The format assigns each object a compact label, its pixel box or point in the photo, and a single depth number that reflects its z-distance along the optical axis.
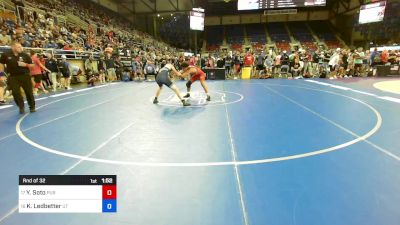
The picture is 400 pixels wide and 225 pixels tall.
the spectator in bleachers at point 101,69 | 14.39
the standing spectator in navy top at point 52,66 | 10.90
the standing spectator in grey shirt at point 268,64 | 16.23
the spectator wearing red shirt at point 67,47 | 13.52
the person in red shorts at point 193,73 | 7.67
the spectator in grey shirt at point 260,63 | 15.75
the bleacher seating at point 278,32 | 37.54
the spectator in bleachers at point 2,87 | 7.86
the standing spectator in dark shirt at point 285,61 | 16.25
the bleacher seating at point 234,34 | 38.41
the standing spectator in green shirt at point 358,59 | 15.25
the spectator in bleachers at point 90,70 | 13.24
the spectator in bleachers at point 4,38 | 10.32
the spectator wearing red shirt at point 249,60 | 16.55
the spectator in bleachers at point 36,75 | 9.38
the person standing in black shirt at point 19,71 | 6.07
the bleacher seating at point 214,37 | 38.36
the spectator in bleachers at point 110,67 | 15.01
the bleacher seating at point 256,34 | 37.75
